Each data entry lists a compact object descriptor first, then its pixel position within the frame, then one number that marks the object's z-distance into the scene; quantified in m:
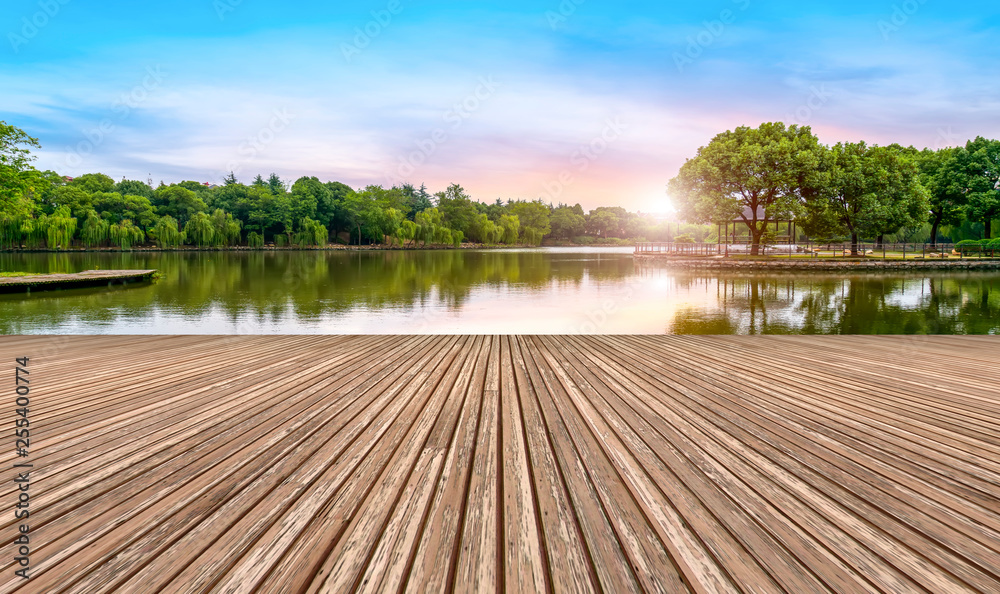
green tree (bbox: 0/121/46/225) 23.61
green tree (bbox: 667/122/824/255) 32.31
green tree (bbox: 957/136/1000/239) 37.62
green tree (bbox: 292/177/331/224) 79.81
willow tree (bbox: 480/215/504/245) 97.31
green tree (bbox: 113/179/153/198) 78.25
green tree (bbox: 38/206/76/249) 56.62
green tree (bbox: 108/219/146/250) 64.31
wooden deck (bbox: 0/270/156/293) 19.94
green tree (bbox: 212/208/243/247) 71.50
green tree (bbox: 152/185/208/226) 75.12
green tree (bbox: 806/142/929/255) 32.94
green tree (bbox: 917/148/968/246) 38.94
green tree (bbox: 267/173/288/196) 100.15
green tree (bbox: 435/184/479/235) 97.69
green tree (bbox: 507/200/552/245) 121.19
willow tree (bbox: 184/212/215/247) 68.06
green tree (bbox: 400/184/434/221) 108.68
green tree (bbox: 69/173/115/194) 74.81
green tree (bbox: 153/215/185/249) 64.38
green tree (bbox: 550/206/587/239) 126.75
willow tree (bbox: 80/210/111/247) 63.25
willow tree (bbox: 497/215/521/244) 103.25
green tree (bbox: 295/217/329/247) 76.31
